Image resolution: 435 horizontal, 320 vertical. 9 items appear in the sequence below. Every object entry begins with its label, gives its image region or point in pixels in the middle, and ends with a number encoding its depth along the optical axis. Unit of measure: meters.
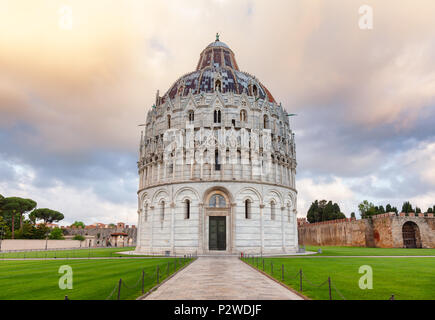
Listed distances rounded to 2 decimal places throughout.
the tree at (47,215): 121.25
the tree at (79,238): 89.99
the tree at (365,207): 105.22
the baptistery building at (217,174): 43.00
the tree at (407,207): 96.06
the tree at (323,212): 105.78
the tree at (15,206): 95.94
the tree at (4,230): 69.38
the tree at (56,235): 85.51
